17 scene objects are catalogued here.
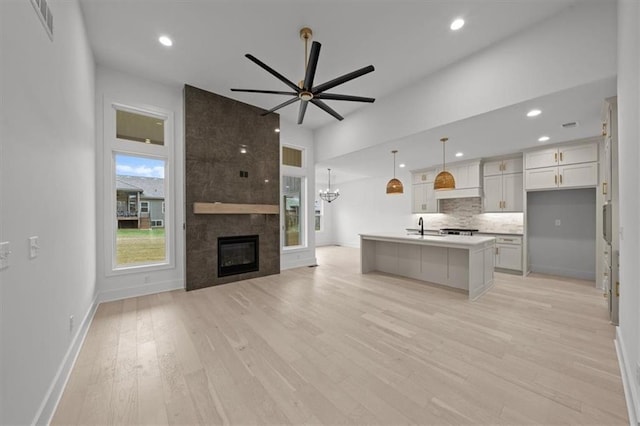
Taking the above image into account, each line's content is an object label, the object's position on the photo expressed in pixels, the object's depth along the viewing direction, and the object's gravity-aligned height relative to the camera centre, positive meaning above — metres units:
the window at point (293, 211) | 6.09 +0.03
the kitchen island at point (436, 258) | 3.90 -0.89
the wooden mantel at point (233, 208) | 4.35 +0.08
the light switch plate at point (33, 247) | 1.47 -0.22
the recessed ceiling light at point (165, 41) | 3.13 +2.26
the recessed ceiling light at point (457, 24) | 2.79 +2.21
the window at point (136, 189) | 3.78 +0.40
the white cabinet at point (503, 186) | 5.50 +0.62
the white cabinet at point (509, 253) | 5.29 -0.92
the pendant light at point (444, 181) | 4.12 +0.53
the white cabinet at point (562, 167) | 4.56 +0.89
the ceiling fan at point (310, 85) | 2.42 +1.45
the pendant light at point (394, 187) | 4.92 +0.51
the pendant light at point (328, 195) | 9.96 +0.72
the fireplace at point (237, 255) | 4.69 -0.87
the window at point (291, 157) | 6.03 +1.42
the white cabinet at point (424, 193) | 7.09 +0.56
